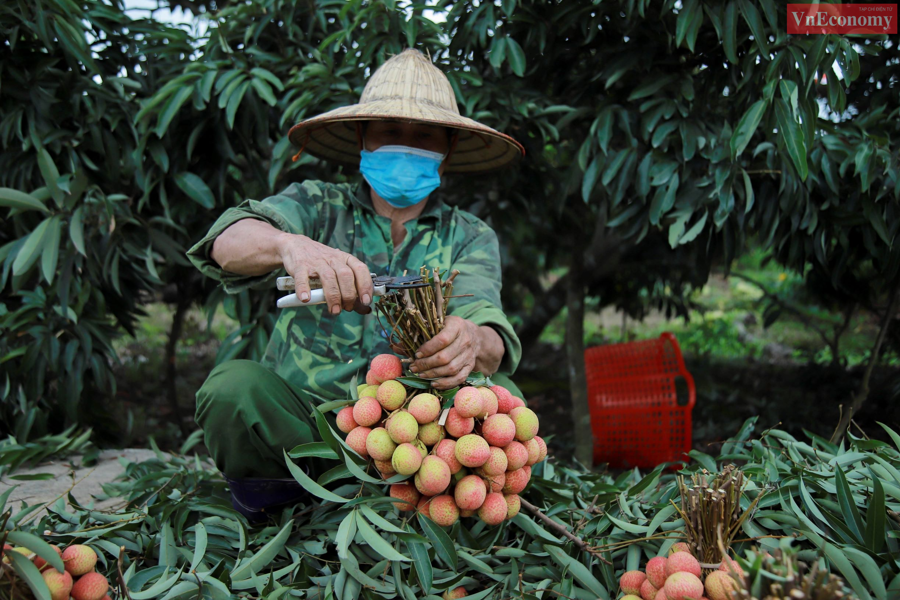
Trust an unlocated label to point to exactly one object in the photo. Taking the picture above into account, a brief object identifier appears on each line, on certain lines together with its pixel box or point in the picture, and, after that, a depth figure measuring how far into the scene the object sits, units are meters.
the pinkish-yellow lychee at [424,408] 1.20
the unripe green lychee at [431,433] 1.22
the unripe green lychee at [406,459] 1.15
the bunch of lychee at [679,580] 0.98
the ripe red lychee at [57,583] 1.00
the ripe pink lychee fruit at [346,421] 1.27
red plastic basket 2.40
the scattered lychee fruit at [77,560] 1.06
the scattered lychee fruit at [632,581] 1.15
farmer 1.41
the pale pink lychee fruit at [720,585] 0.97
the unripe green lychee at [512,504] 1.29
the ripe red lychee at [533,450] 1.29
